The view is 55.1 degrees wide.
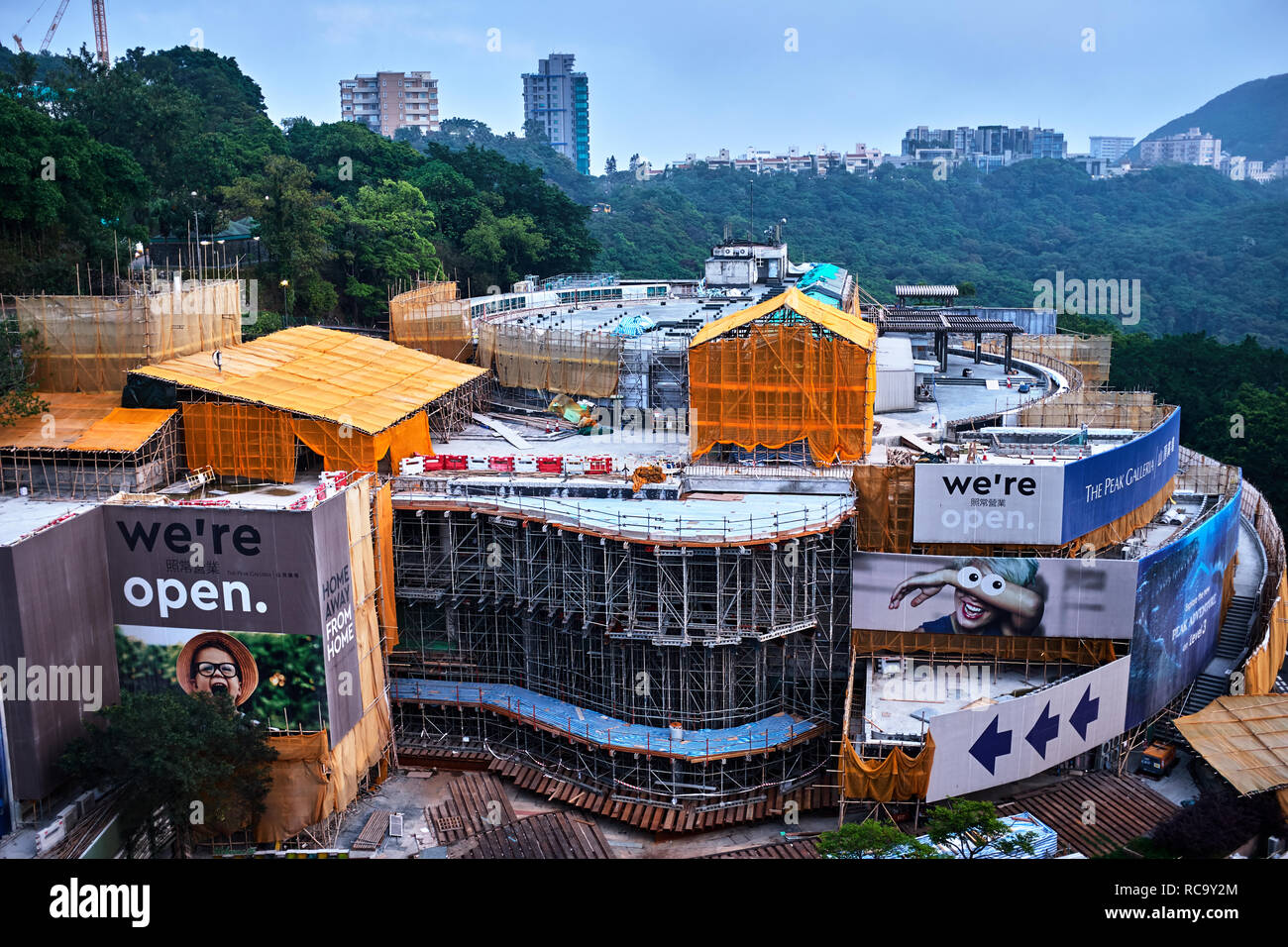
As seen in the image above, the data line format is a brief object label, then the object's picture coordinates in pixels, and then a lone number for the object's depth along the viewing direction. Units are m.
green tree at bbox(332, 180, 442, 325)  74.38
